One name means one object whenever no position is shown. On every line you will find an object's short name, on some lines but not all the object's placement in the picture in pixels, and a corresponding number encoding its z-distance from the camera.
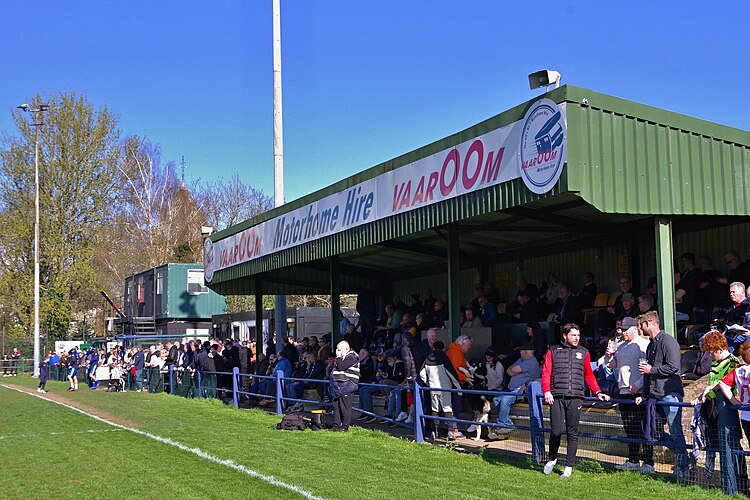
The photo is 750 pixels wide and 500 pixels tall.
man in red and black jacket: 9.63
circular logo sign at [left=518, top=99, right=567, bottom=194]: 10.39
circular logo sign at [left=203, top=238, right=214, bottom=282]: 24.52
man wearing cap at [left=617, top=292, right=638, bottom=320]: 12.45
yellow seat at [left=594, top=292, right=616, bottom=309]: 15.19
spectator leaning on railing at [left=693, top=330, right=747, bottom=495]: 8.20
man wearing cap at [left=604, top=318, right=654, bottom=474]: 9.50
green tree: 51.50
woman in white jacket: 12.84
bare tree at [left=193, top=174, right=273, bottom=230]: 59.72
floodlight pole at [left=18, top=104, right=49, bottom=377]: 42.59
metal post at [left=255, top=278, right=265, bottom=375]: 23.51
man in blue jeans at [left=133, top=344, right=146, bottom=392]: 29.16
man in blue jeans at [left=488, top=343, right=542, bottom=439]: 12.58
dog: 12.67
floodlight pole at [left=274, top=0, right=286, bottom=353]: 20.84
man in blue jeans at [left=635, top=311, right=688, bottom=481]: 9.04
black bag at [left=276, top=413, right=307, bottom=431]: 14.74
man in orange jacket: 13.41
